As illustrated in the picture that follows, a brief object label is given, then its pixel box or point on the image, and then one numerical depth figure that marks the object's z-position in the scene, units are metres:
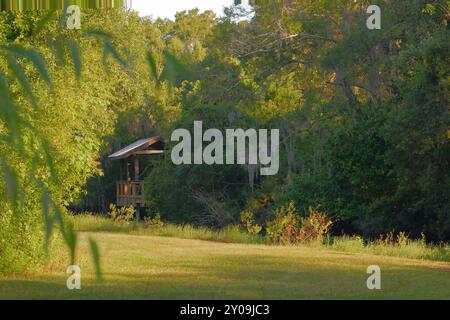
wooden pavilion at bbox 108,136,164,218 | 38.84
